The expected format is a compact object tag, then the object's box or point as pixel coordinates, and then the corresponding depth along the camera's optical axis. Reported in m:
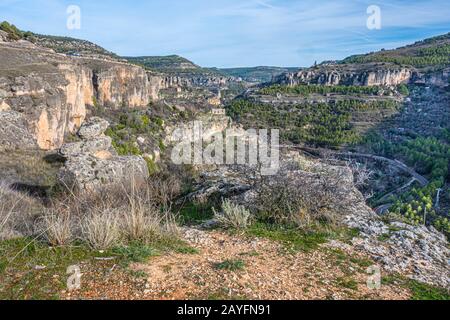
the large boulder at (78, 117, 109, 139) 16.03
